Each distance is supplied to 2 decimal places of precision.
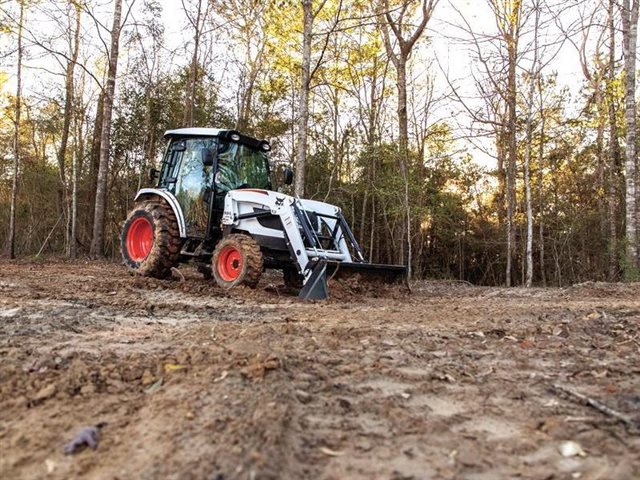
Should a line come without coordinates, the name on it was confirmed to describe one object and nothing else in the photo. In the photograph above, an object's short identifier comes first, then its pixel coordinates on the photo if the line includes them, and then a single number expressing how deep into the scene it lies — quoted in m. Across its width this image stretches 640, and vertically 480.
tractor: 6.91
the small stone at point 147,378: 2.56
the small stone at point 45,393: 2.36
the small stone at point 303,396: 2.34
